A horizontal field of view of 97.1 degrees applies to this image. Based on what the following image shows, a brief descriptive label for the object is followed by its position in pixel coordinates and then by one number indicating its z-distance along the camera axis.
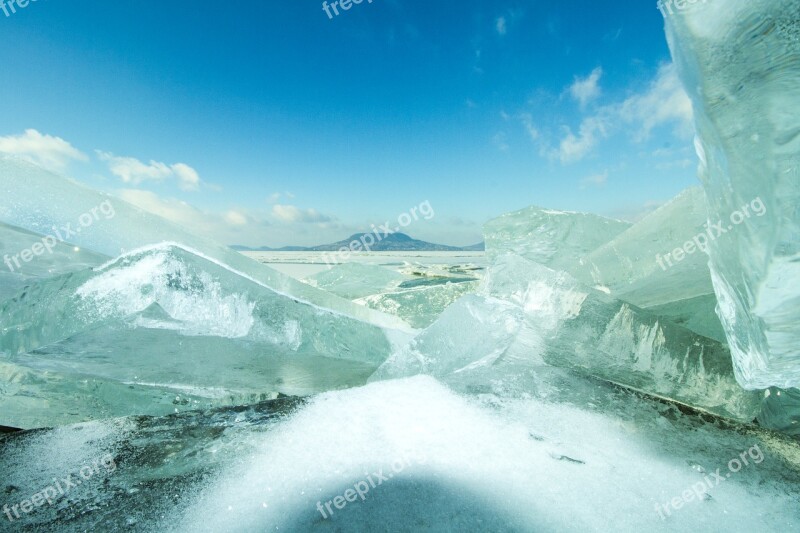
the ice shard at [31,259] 1.36
